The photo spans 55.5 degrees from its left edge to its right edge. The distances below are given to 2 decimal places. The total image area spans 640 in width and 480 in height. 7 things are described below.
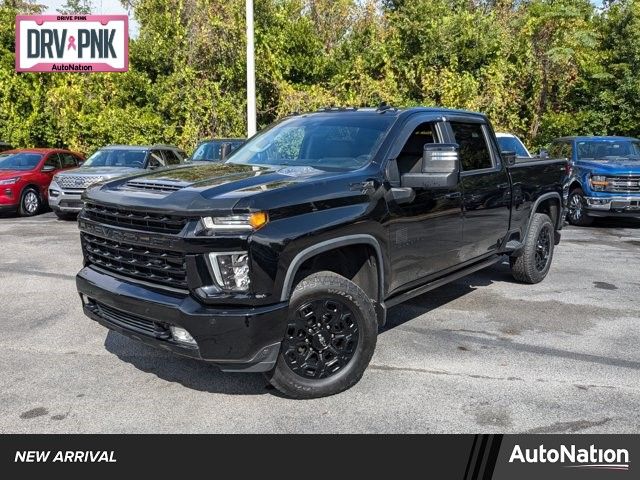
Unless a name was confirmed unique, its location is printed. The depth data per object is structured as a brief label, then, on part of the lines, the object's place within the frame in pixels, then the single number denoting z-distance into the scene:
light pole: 13.94
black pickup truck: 3.45
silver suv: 12.39
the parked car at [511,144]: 12.50
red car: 13.41
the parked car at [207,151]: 13.19
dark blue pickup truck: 11.30
